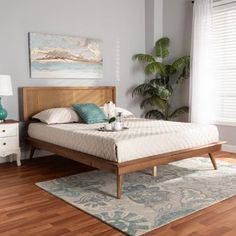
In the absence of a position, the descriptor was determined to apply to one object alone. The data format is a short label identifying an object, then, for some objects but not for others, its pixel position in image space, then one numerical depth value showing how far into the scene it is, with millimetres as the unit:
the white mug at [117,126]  3547
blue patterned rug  2467
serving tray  3555
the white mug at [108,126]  3563
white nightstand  3988
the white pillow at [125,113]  4909
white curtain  5039
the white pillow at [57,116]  4199
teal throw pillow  4289
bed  2936
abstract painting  4559
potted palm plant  5484
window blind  4848
